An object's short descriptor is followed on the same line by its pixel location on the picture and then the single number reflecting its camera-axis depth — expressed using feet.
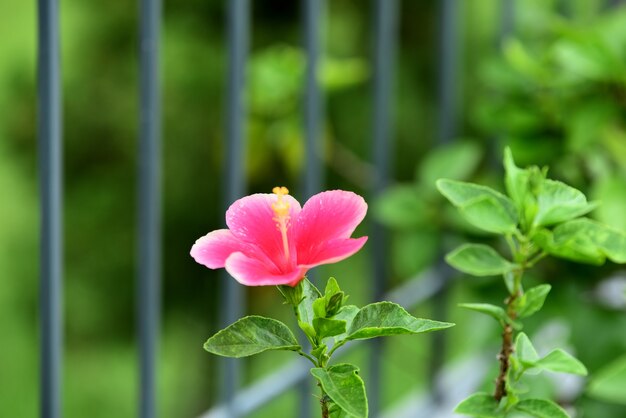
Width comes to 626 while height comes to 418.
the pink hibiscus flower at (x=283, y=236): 3.93
